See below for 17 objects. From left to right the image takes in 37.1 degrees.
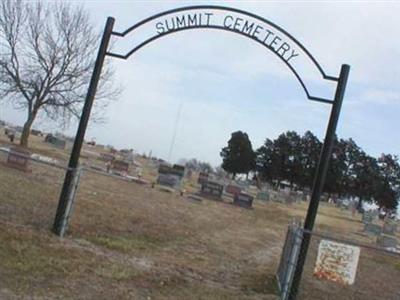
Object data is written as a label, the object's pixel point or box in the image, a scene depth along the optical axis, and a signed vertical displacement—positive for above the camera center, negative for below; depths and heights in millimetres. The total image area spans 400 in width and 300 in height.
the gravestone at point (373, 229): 37875 -819
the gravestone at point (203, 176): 51766 -190
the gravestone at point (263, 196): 46278 -539
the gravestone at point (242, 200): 34559 -922
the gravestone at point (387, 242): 30094 -1116
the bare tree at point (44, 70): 39062 +4197
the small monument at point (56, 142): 53219 -354
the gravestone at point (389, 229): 39594 -552
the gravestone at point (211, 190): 35688 -820
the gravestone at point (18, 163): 22859 -1310
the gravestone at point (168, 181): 34562 -865
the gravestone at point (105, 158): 47772 -612
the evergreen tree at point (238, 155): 99250 +4468
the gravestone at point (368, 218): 47912 -214
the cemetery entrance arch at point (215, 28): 10016 +1805
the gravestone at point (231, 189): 40888 -534
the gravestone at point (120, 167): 37562 -861
